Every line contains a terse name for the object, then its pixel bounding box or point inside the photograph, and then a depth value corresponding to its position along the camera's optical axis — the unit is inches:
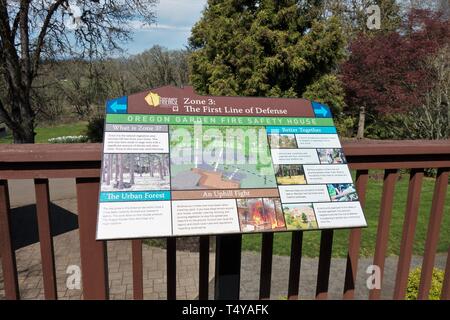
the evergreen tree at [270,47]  478.9
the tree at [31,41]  434.9
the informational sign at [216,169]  48.9
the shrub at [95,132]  645.9
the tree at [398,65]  462.6
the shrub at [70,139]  709.9
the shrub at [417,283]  123.0
